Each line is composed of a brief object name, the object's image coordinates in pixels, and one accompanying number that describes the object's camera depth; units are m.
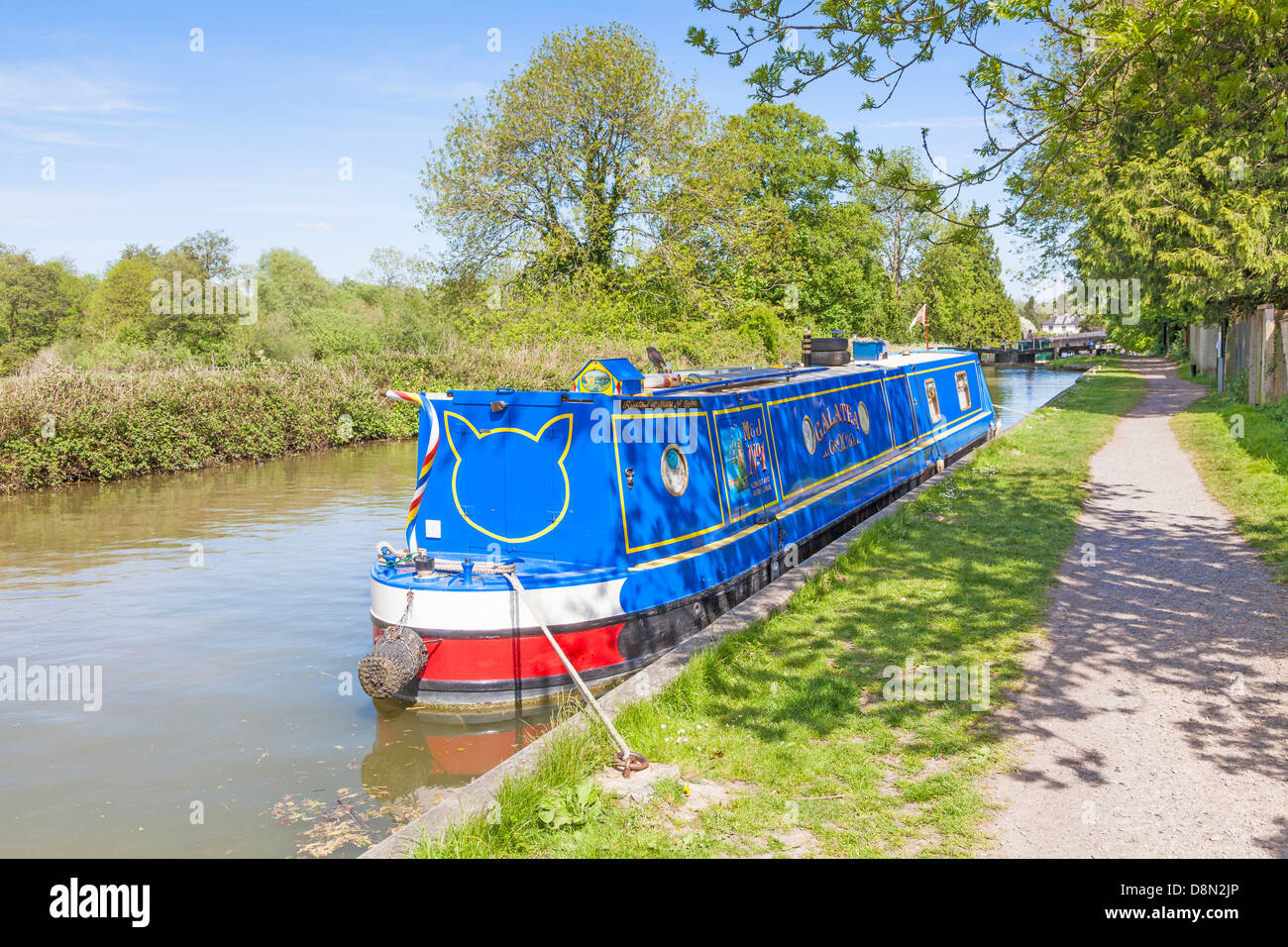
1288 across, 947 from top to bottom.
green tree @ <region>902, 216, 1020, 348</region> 63.69
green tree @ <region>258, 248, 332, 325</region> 61.50
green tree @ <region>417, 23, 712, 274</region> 26.44
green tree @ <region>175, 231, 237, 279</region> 44.44
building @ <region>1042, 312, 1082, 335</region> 134.88
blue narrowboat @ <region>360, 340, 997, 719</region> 7.06
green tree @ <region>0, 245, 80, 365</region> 48.31
